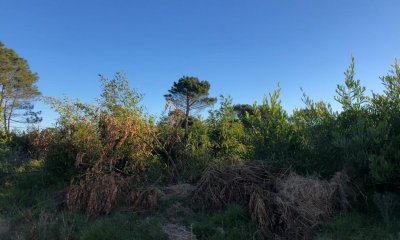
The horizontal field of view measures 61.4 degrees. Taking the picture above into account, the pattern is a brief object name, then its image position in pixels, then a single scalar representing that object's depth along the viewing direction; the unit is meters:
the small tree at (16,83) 28.27
